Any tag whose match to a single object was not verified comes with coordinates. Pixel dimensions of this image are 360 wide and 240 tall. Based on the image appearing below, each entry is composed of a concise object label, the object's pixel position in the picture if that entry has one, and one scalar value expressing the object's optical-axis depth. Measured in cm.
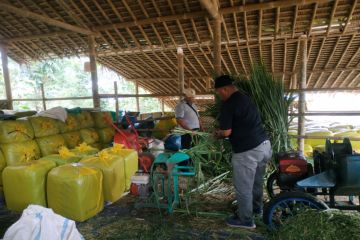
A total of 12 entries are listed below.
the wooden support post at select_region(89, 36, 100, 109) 604
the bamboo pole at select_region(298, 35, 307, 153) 416
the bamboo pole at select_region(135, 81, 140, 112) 1118
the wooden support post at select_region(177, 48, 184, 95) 645
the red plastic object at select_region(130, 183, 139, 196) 342
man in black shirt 247
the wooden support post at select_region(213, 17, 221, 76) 460
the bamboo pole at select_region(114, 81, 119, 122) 537
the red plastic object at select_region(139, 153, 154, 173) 389
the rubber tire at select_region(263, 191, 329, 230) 228
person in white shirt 411
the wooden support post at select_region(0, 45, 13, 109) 698
